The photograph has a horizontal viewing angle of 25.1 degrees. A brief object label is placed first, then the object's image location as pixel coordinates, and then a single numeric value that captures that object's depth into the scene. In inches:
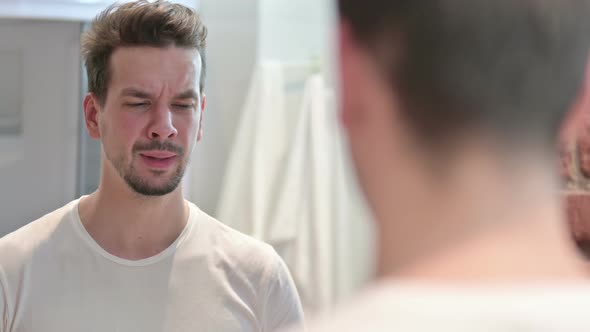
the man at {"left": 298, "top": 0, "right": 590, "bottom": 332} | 25.7
